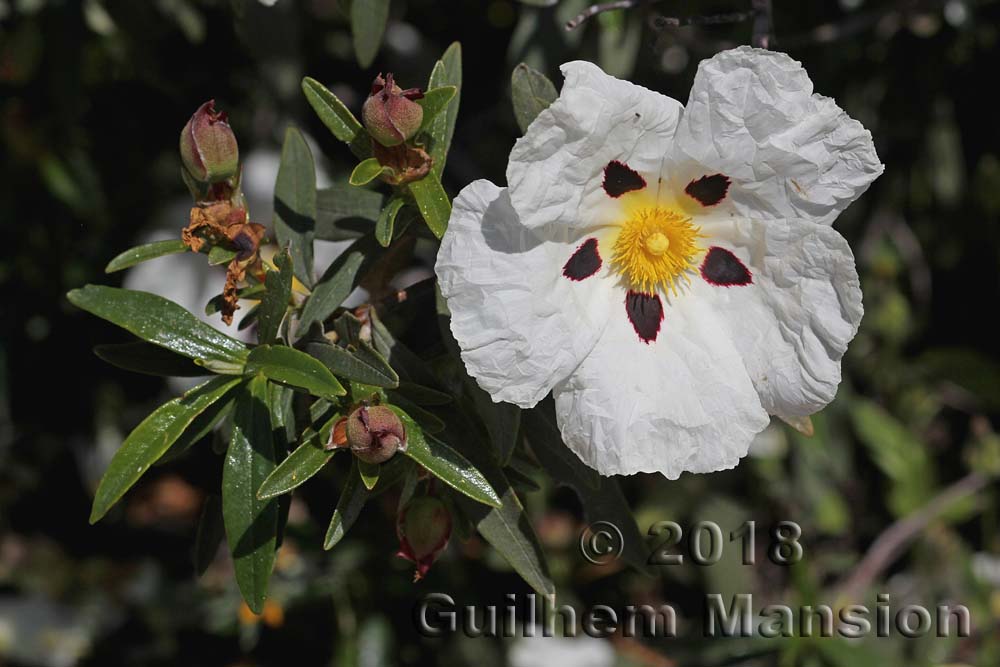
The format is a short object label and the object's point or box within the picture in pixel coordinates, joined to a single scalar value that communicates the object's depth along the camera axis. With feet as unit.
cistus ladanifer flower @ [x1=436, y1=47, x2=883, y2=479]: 2.56
